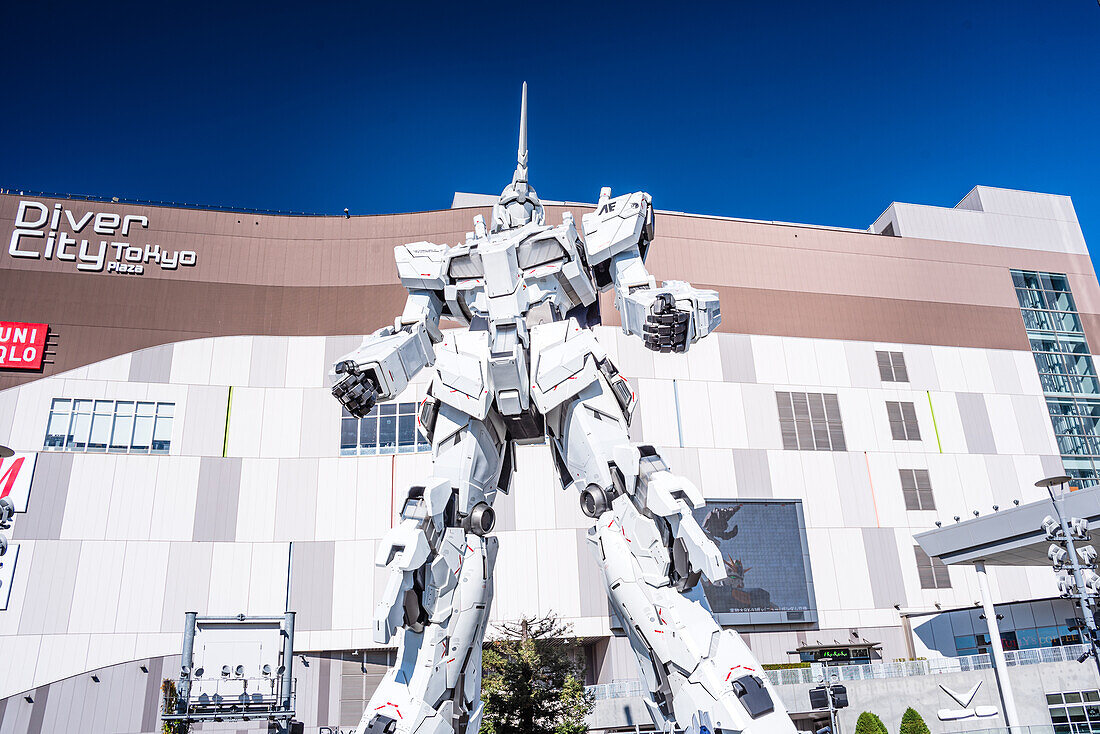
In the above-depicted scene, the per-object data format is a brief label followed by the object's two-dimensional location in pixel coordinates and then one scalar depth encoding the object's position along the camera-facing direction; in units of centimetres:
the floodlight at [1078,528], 1538
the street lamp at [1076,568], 1409
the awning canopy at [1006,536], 2228
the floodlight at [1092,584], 1461
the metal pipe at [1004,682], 2132
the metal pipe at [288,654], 1298
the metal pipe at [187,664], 1255
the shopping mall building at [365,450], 2745
